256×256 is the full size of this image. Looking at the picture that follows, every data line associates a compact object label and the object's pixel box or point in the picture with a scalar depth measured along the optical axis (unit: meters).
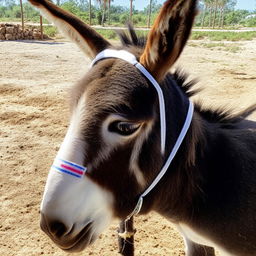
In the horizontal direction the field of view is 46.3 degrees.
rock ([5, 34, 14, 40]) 19.03
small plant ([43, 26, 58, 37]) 23.88
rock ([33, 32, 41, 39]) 20.89
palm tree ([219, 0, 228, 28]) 64.69
